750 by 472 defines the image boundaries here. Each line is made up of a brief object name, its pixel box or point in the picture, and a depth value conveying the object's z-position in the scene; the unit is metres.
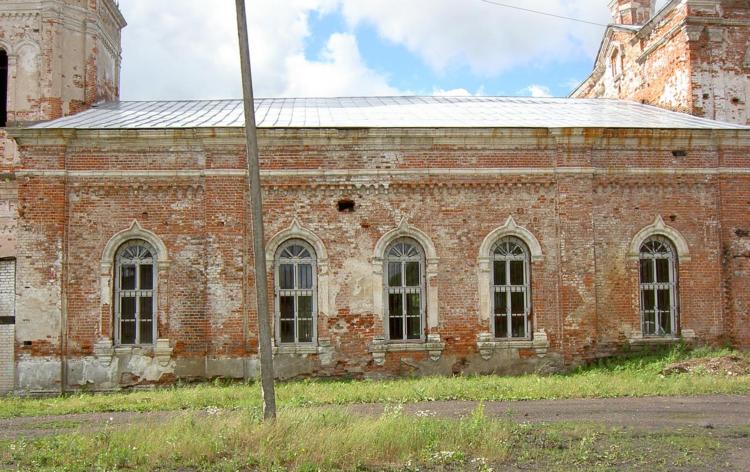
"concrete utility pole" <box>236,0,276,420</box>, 8.65
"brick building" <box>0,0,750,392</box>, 13.81
